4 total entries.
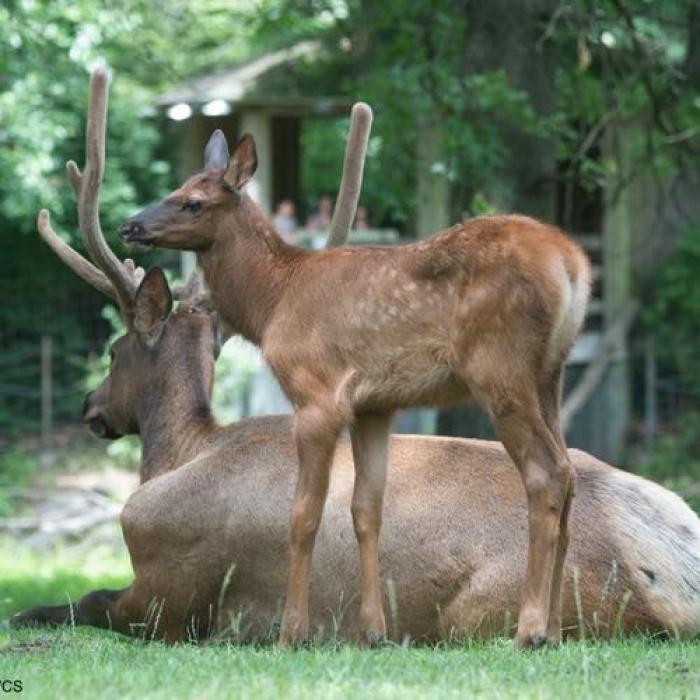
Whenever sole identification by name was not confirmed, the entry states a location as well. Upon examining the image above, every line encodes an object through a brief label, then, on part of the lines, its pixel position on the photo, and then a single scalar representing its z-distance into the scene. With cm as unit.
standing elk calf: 1401
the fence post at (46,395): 4519
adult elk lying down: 1584
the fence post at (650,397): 4559
